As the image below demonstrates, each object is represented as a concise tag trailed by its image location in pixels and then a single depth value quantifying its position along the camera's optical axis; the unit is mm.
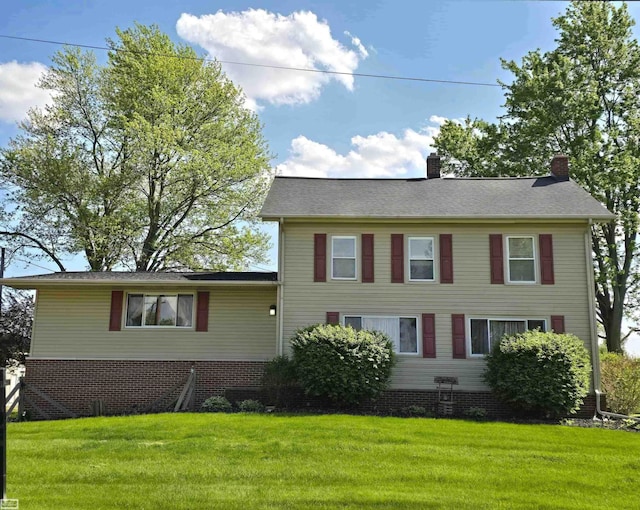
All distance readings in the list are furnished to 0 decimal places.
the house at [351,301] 15391
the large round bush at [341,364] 13805
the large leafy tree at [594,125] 24109
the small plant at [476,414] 13945
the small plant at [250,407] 13852
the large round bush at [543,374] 13391
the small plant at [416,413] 14078
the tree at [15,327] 21266
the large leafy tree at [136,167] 23750
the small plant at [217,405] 13938
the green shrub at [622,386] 14900
